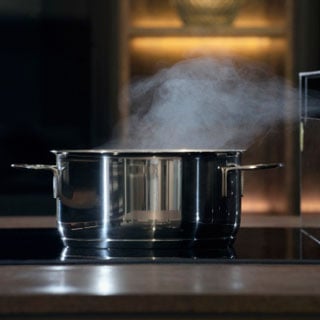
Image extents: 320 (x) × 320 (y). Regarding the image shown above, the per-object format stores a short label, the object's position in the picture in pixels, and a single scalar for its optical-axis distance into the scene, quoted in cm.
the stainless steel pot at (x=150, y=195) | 155
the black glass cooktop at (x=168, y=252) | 148
